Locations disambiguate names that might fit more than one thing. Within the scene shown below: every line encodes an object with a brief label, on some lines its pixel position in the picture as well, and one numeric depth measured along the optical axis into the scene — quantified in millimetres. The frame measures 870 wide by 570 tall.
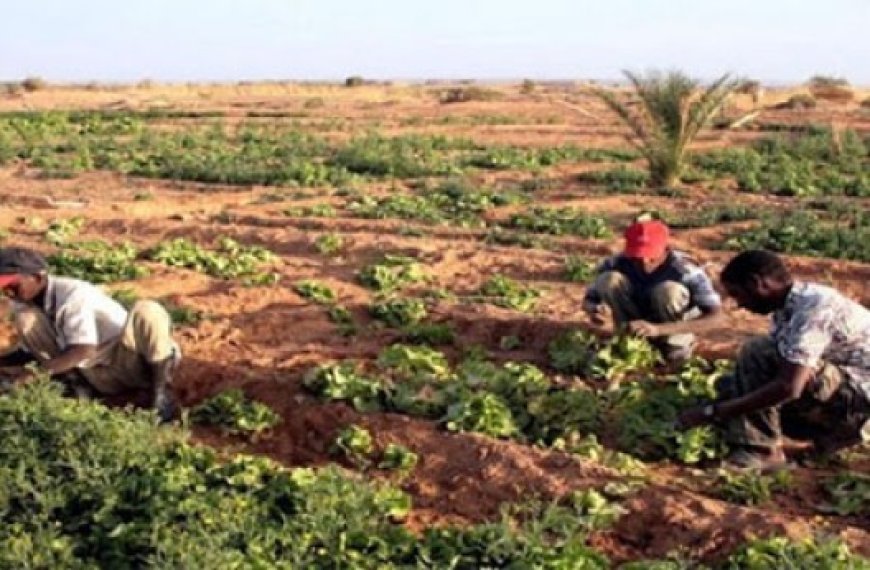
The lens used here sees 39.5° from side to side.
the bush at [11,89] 50191
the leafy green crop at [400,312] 8594
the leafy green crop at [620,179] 16031
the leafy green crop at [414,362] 7184
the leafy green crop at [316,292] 9319
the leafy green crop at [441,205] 13422
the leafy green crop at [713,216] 12789
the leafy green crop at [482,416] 6281
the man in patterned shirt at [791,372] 5602
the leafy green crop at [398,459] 5953
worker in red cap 6879
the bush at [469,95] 42569
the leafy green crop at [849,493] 5492
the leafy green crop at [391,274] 9745
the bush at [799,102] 34250
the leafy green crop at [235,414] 6527
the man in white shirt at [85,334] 6312
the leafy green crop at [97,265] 9633
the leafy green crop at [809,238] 11211
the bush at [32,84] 51969
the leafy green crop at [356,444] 6125
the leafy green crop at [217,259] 10039
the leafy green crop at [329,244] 11117
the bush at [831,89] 41125
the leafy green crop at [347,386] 6680
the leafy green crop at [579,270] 10023
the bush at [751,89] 42031
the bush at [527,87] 51688
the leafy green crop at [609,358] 7125
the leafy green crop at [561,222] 12344
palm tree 15914
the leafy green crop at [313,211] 13516
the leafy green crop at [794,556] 4480
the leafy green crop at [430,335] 8203
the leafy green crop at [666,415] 6102
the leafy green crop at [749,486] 5562
